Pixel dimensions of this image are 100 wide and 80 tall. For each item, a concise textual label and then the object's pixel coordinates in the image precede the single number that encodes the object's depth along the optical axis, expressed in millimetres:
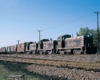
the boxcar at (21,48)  43675
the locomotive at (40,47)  35469
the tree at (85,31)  95000
